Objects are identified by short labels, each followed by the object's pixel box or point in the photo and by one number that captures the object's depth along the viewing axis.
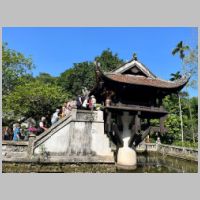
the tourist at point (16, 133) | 13.15
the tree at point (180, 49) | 30.21
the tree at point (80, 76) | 36.25
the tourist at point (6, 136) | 14.21
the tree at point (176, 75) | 33.74
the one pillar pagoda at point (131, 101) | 13.40
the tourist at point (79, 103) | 14.31
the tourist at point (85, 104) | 14.38
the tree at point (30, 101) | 22.09
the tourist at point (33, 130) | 13.44
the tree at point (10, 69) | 24.05
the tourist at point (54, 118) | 14.01
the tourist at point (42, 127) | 13.74
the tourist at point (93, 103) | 14.41
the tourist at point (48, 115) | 24.68
